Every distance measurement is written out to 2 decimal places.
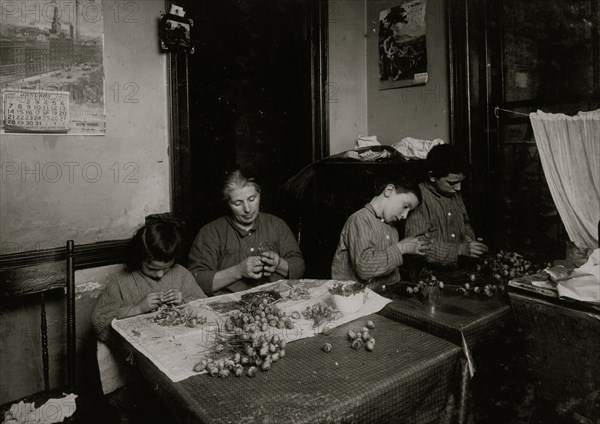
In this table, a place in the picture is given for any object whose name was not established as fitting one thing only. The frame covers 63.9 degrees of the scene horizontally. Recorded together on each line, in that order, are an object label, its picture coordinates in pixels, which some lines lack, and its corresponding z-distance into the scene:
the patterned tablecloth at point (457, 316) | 1.93
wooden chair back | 2.39
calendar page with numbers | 2.64
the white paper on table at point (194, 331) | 1.68
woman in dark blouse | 2.89
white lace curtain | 2.56
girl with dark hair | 2.33
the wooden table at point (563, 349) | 1.83
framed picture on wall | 3.82
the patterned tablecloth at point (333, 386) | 1.38
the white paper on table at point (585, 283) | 1.80
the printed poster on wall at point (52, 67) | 2.63
